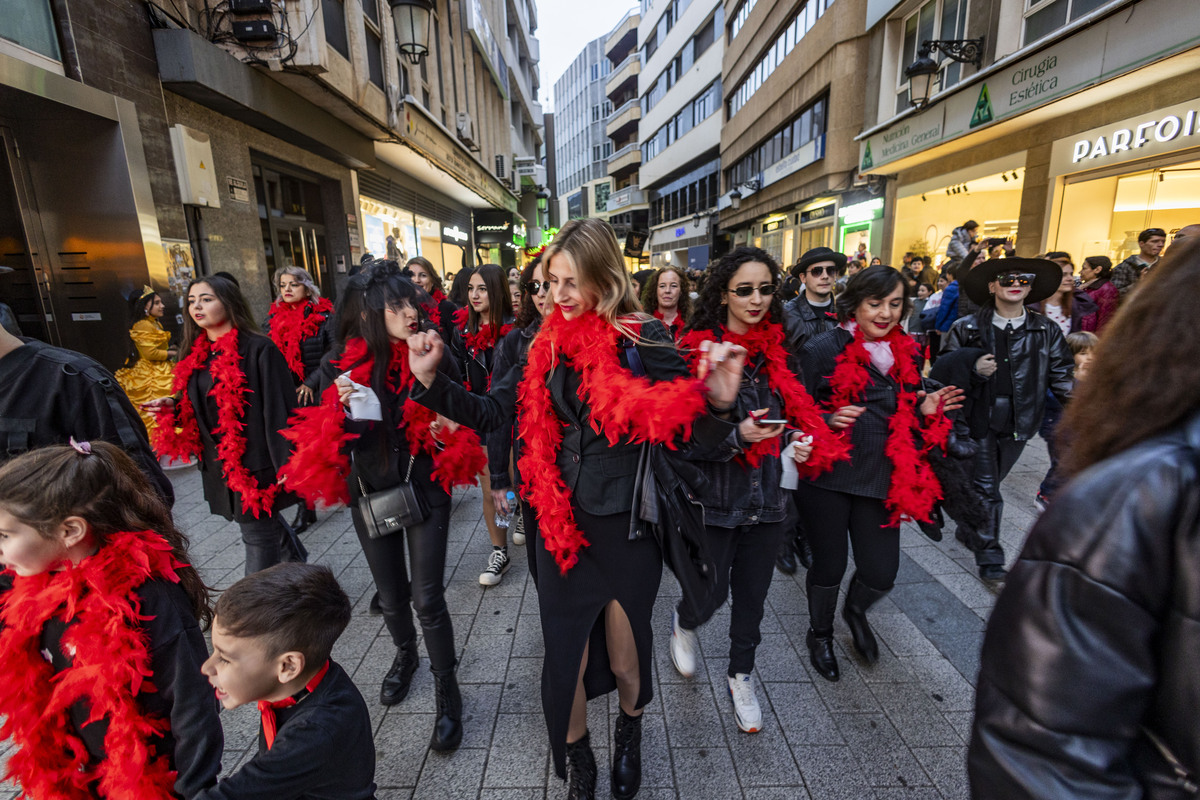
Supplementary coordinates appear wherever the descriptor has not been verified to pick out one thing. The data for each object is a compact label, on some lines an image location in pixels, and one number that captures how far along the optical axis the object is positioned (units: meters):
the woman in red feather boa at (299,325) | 4.77
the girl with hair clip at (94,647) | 1.54
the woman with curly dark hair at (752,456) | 2.41
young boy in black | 1.42
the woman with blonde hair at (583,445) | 1.97
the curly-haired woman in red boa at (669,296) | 5.38
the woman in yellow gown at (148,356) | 6.14
